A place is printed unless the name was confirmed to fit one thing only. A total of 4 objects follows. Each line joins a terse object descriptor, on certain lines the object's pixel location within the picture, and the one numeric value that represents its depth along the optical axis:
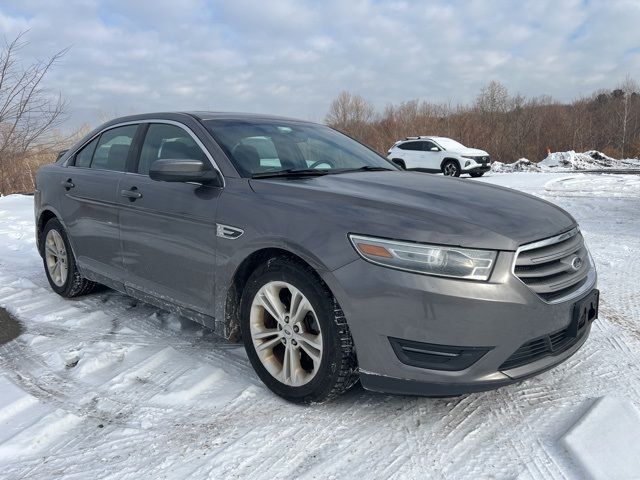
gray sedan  2.26
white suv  19.23
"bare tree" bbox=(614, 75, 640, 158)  34.07
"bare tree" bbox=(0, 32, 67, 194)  12.30
